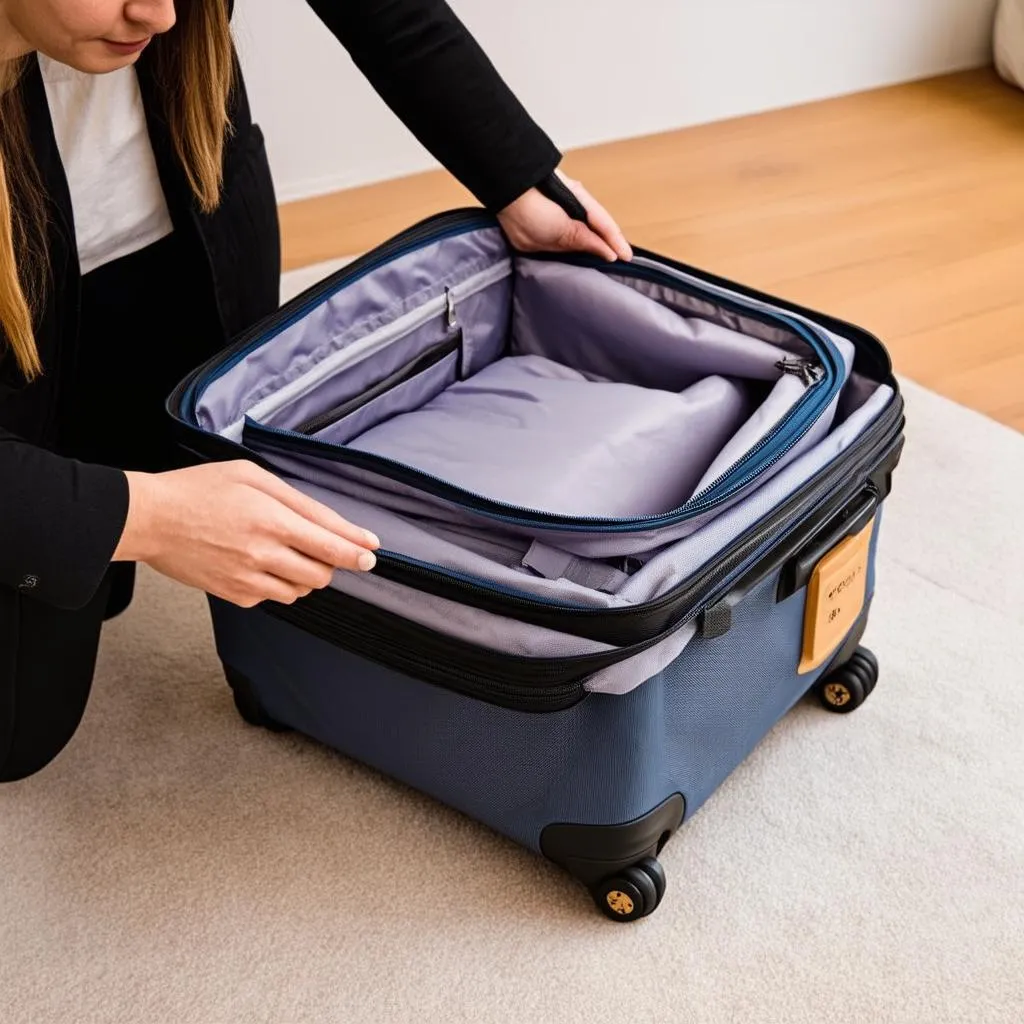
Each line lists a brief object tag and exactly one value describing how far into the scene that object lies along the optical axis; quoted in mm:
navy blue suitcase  1070
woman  984
